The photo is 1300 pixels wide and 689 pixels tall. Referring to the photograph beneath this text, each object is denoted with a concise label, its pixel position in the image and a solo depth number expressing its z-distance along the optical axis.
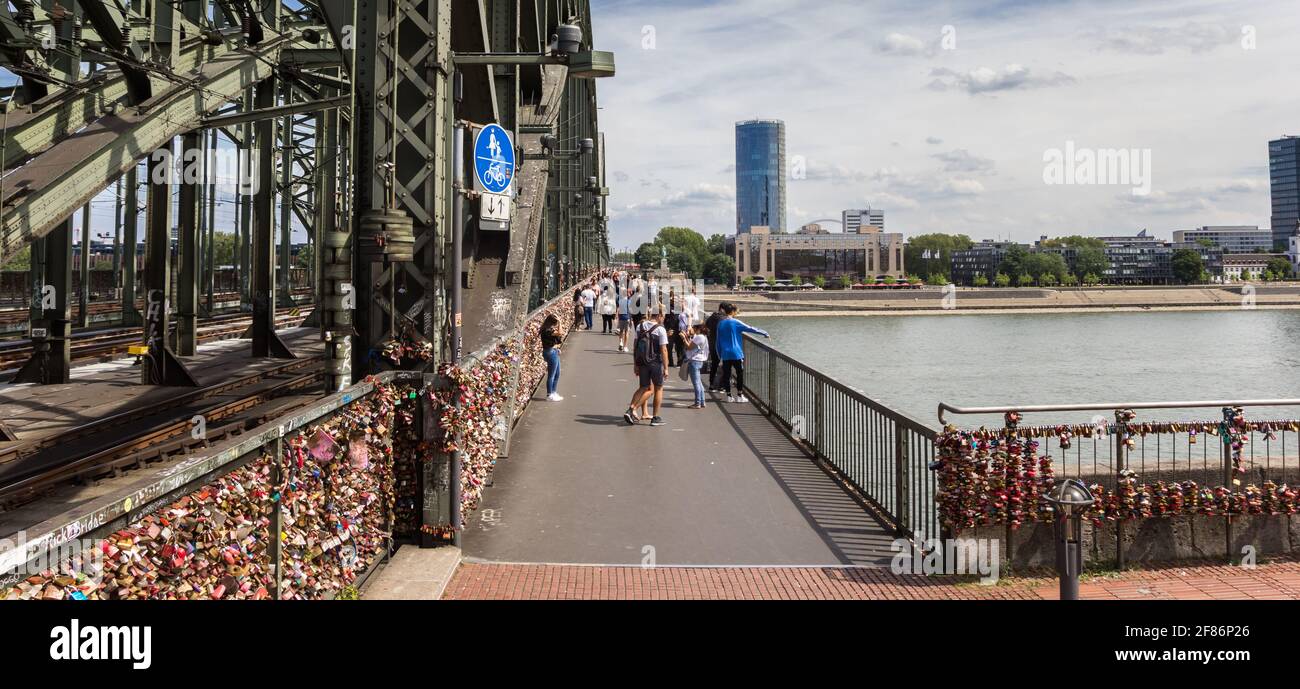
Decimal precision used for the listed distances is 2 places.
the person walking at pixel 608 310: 28.24
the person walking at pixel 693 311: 18.75
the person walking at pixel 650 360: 11.62
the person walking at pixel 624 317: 22.73
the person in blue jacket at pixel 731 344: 13.67
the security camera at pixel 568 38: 7.27
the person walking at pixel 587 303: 31.42
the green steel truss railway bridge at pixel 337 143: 6.50
